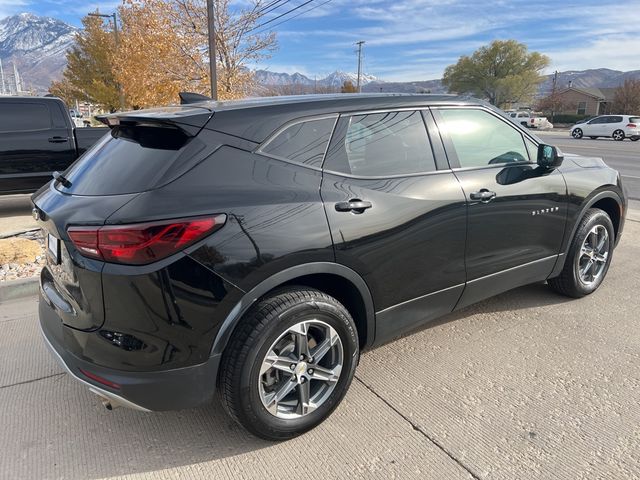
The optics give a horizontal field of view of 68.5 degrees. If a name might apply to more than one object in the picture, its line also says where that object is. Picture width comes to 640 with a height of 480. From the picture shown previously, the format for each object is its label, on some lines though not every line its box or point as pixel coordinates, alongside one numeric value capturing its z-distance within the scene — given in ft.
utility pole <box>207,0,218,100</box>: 36.50
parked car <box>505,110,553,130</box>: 151.72
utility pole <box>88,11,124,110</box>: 63.43
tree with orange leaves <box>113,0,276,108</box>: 43.39
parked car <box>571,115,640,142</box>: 97.35
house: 231.91
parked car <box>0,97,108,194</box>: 24.72
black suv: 6.69
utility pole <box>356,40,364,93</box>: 226.50
